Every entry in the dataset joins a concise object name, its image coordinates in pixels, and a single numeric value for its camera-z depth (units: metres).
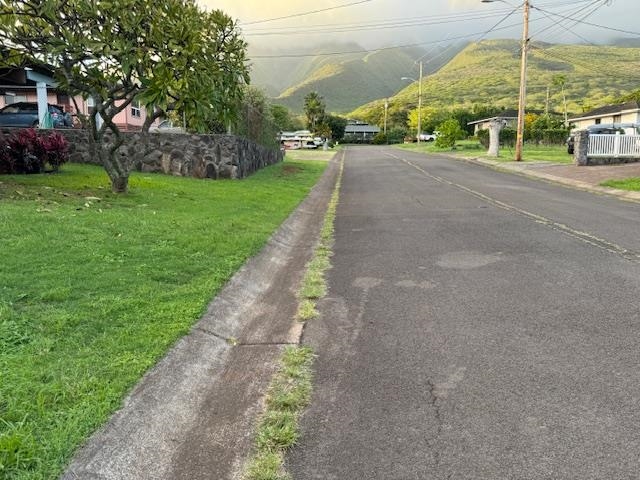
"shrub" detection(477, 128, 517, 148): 51.09
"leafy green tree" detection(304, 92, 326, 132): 87.62
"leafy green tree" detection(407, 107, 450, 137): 98.56
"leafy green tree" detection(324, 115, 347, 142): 94.51
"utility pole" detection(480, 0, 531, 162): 32.25
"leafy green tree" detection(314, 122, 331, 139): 80.75
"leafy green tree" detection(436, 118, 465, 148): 53.25
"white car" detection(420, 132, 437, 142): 91.81
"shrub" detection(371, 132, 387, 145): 95.06
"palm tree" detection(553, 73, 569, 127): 84.56
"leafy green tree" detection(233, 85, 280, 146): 21.36
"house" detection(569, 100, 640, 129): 57.22
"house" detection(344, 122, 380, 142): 109.72
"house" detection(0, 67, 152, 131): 17.12
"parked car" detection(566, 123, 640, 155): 33.75
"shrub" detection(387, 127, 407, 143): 98.50
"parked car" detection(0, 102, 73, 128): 19.75
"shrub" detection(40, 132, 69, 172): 14.72
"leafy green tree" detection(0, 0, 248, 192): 10.23
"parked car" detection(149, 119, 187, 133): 21.81
